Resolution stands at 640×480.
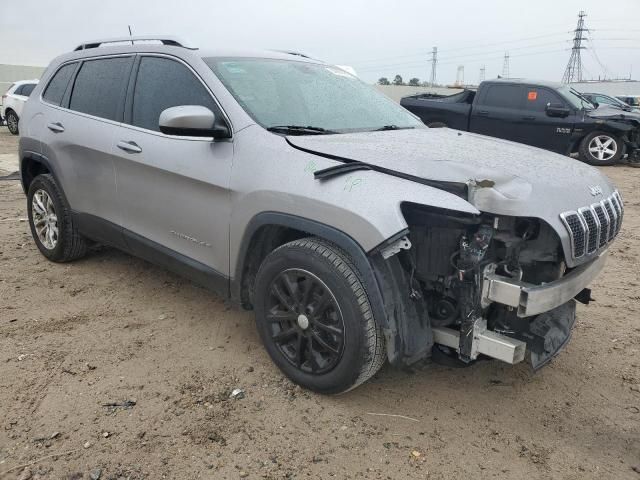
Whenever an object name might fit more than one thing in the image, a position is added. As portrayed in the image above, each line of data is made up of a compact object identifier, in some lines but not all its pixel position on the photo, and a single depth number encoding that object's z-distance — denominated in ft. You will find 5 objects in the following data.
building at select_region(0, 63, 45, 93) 106.22
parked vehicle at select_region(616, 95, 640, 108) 87.74
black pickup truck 36.04
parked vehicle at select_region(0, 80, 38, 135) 55.57
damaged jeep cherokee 8.21
